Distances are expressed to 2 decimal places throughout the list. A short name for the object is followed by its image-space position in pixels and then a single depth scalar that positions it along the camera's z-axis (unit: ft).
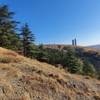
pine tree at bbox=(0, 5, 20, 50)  45.42
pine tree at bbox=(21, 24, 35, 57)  56.23
